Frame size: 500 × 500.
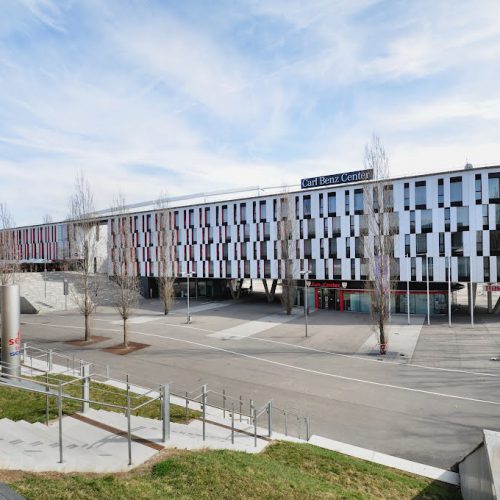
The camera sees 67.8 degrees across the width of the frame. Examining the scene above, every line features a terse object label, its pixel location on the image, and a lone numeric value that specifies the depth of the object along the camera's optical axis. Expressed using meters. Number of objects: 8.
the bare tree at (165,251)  39.66
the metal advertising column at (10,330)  15.94
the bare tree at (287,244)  39.50
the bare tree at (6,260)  31.69
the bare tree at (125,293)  25.19
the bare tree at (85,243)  26.11
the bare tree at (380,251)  23.86
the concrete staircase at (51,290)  42.81
